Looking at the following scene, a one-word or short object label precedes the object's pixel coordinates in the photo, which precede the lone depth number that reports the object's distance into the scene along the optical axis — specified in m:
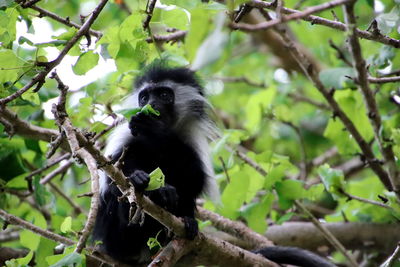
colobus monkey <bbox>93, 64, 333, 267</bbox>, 7.21
